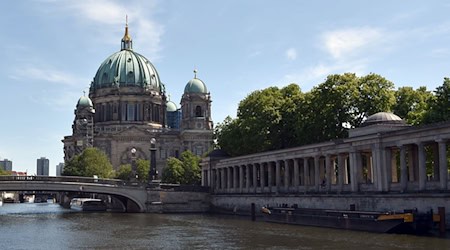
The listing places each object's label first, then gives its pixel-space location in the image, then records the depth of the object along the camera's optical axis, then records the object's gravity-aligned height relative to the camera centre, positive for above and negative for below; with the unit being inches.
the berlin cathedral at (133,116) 6363.2 +744.1
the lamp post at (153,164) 3543.3 +135.3
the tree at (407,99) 2854.3 +385.1
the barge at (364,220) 1828.2 -103.5
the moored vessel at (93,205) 4298.7 -107.0
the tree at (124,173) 5362.2 +133.4
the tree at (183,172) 4835.1 +122.5
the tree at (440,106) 2268.0 +282.9
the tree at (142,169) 5349.4 +163.8
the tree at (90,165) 5024.6 +188.5
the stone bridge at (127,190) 3356.3 -6.2
